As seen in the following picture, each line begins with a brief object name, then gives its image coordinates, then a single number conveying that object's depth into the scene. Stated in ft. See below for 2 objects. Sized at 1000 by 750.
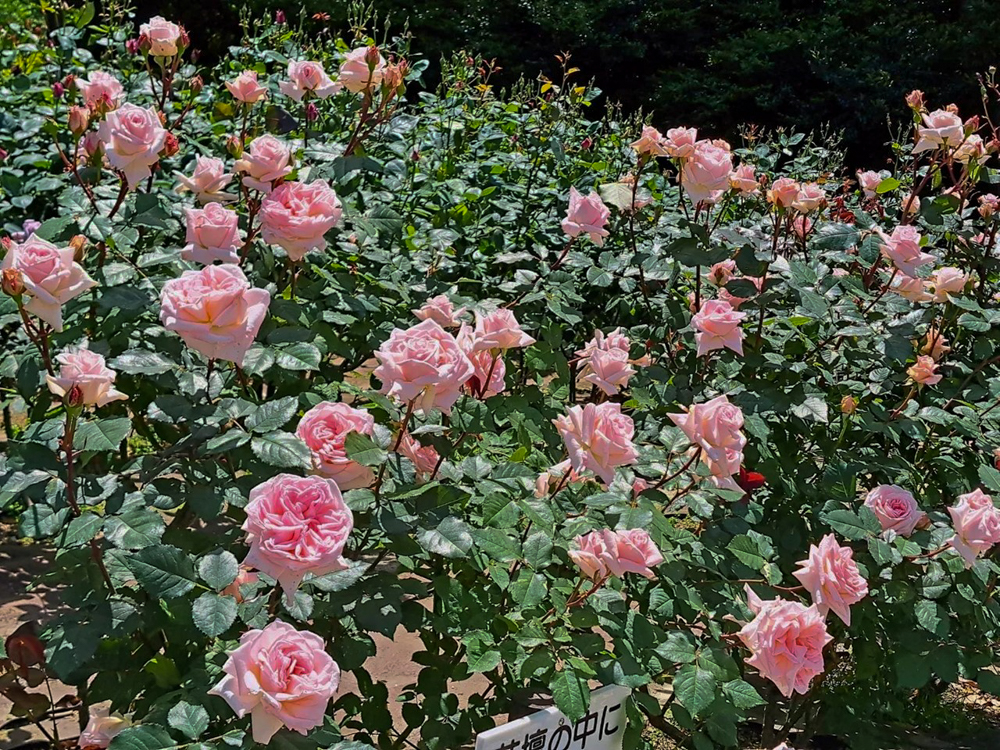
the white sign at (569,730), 4.66
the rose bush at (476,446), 4.38
